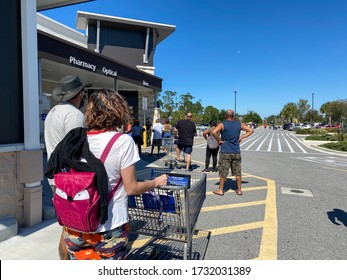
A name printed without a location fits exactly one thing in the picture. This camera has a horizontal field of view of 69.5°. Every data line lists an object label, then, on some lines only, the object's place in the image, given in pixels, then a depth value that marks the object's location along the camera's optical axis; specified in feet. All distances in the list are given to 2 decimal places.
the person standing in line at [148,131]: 53.78
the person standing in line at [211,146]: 28.14
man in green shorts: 18.94
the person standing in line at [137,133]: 36.00
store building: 11.37
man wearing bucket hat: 7.93
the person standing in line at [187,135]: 28.22
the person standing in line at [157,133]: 38.78
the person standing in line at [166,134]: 32.18
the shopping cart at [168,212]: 7.62
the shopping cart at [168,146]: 31.12
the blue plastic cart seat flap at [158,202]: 7.59
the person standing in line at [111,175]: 5.48
